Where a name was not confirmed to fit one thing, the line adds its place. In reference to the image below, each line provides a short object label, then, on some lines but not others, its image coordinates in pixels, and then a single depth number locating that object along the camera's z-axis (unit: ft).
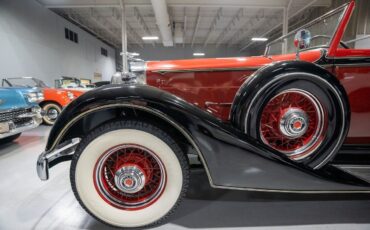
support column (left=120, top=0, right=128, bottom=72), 28.55
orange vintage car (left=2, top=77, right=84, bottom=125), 21.20
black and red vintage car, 4.73
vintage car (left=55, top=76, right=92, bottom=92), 28.93
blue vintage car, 12.06
